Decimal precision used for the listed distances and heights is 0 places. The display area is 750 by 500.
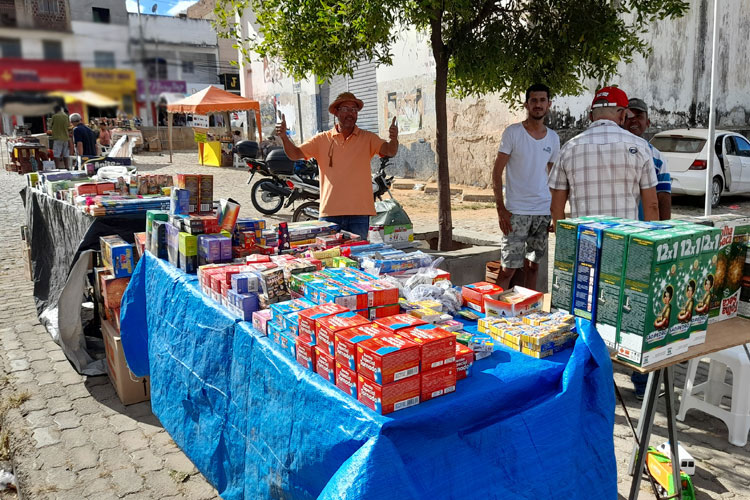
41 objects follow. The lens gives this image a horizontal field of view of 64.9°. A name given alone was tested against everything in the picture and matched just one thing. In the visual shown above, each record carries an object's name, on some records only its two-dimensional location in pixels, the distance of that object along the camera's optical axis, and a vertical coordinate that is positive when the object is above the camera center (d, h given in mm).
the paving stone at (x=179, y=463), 3438 -1737
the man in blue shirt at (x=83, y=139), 12547 +664
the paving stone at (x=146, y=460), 3451 -1729
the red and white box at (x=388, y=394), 1870 -746
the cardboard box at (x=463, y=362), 2119 -724
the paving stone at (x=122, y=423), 3906 -1694
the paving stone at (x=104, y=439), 3691 -1701
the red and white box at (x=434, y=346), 1947 -615
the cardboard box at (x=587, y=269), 2389 -463
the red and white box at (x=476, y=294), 2730 -622
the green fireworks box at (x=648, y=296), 2162 -530
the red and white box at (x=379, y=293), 2500 -559
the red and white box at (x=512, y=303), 2578 -634
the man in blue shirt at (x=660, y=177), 3949 -158
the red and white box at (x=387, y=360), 1852 -628
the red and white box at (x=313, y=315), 2225 -582
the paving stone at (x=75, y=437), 3721 -1695
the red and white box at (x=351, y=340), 1990 -601
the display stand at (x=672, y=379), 2469 -976
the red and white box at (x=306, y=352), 2213 -707
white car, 11781 -166
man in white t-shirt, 4703 -203
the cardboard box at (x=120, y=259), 4371 -662
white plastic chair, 3535 -1498
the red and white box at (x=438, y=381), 1969 -743
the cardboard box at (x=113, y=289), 4344 -877
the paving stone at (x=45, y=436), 3721 -1689
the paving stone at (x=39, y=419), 3949 -1666
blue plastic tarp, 1873 -951
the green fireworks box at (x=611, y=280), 2268 -487
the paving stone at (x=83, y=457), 3475 -1715
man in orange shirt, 4797 +1
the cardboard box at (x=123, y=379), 4184 -1493
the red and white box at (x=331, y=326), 2100 -594
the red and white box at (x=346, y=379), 1998 -740
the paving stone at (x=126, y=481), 3246 -1742
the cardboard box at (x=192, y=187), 4133 -137
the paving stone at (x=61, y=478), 3293 -1730
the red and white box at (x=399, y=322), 2186 -606
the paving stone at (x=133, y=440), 3674 -1711
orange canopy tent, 17984 +1961
